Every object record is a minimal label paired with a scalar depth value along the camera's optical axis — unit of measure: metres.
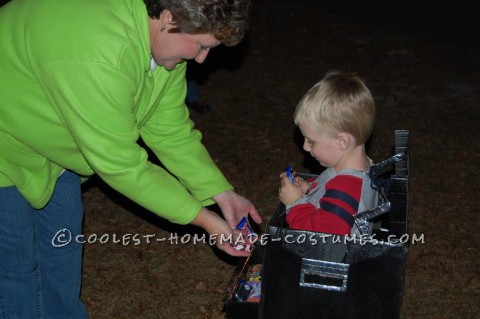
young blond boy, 2.94
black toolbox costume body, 2.59
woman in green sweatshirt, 2.39
